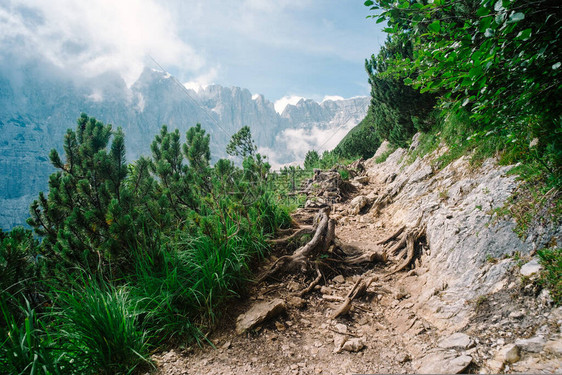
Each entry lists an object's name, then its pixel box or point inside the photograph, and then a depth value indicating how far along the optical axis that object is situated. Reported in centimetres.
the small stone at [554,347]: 155
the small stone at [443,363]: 180
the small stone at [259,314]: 283
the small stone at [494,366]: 167
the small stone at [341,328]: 284
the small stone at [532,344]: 163
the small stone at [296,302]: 334
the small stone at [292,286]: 371
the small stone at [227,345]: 259
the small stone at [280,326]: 288
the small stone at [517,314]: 197
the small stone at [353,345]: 250
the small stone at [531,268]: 216
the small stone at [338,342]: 254
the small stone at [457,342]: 201
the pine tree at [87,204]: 313
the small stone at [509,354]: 166
